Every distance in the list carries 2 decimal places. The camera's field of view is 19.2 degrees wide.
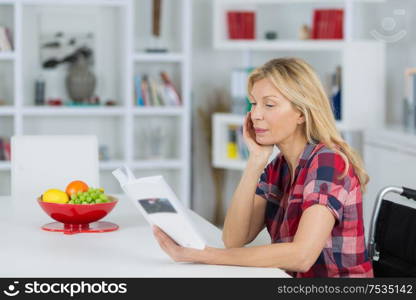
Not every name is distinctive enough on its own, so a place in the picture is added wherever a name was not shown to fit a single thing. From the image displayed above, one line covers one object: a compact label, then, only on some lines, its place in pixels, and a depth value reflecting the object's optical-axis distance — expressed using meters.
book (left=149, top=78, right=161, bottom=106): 8.31
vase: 8.26
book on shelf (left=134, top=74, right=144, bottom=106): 8.25
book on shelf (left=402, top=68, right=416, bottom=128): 7.07
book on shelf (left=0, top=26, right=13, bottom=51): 7.95
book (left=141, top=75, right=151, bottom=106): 8.28
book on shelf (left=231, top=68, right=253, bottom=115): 8.04
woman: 3.10
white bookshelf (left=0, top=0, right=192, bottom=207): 8.06
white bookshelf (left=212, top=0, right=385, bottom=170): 7.31
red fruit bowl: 3.85
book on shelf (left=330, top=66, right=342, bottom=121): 7.47
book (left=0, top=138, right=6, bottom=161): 8.09
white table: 3.06
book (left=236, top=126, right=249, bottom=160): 8.26
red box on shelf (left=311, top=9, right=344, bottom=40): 7.62
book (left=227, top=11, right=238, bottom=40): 8.17
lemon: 3.89
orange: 3.93
